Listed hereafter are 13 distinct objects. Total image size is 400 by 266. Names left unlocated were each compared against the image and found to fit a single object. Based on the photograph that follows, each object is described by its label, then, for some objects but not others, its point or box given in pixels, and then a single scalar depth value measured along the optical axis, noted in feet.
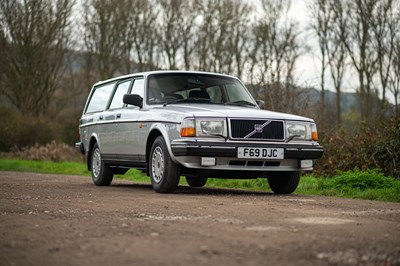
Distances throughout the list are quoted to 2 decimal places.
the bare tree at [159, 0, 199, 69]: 129.59
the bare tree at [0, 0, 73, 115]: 109.29
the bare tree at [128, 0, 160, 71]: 130.31
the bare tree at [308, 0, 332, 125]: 119.34
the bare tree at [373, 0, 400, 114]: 104.94
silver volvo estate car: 30.22
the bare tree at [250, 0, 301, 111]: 124.57
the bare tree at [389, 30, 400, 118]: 104.68
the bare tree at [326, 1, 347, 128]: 116.67
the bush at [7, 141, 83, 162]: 78.89
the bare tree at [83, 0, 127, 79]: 123.95
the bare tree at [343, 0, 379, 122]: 109.91
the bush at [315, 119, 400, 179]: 40.16
